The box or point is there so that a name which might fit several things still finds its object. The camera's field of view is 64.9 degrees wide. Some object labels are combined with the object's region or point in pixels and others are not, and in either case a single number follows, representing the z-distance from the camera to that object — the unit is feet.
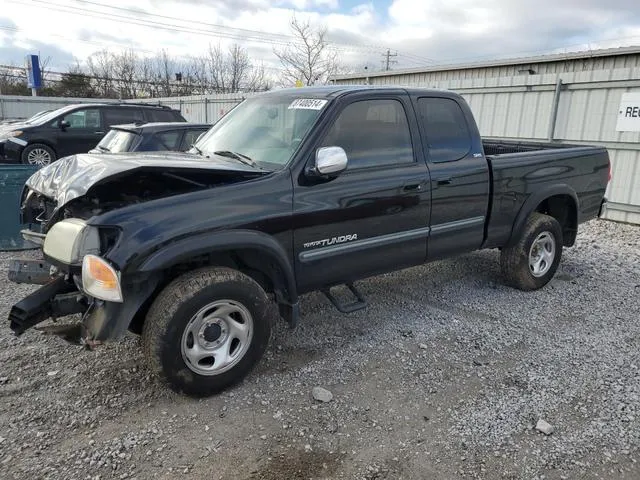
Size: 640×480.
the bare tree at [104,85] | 138.41
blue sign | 95.81
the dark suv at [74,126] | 38.34
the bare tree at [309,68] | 101.96
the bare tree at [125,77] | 140.87
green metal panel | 21.43
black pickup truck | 9.70
